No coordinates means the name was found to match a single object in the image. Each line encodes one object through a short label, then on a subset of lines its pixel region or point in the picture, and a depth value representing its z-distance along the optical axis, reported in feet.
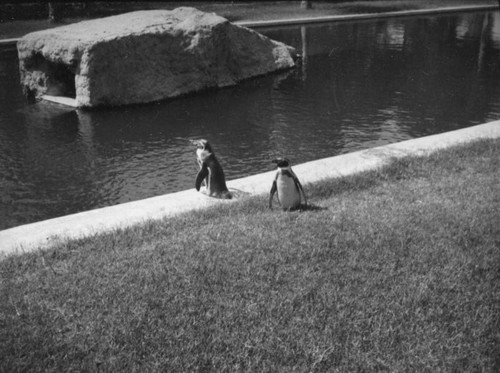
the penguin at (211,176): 22.56
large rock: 40.32
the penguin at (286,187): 19.86
